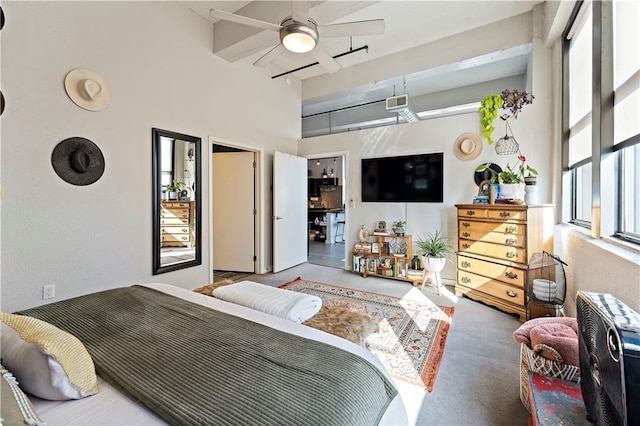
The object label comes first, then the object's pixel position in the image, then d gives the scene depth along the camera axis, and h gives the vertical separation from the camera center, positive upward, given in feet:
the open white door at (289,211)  15.39 -0.14
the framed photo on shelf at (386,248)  14.32 -2.12
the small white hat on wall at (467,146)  12.43 +2.83
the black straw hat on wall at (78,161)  8.09 +1.52
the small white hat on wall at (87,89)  8.26 +3.78
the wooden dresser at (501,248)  9.46 -1.51
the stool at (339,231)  26.91 -2.34
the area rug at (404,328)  6.61 -3.80
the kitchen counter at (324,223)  26.37 -1.50
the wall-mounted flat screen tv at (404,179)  13.48 +1.54
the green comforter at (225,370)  2.57 -1.87
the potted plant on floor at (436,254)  11.95 -2.13
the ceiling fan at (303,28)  7.02 +4.95
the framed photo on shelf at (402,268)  13.42 -3.02
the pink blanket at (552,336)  4.71 -2.42
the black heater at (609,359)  2.44 -1.57
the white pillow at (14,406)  2.01 -1.57
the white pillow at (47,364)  2.73 -1.58
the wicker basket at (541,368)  4.63 -2.86
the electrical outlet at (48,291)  7.89 -2.38
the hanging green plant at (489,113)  11.04 +3.96
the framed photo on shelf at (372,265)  14.37 -3.02
